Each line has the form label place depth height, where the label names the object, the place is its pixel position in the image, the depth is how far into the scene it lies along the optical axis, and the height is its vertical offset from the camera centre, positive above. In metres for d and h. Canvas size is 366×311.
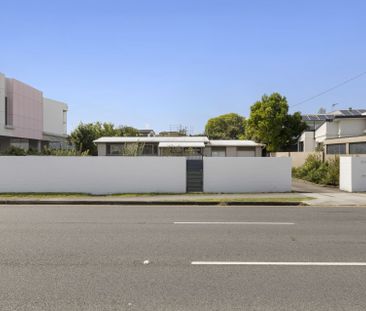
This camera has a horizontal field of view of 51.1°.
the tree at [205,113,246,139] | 96.56 +9.42
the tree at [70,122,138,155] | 56.83 +3.64
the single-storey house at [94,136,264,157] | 44.09 +1.63
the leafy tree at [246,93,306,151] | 41.47 +4.23
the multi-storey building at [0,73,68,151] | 46.25 +6.06
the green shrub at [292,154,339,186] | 22.33 -0.65
